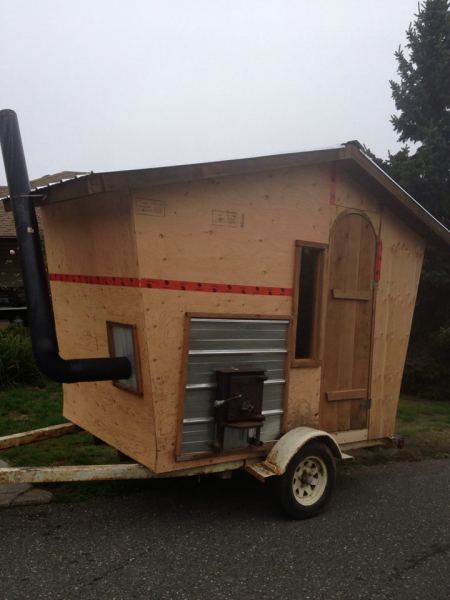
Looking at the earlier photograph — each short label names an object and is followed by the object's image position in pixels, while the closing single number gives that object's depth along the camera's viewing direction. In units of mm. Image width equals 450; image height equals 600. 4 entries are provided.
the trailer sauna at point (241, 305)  4543
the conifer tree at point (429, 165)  11148
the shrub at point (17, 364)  10008
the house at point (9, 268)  17422
